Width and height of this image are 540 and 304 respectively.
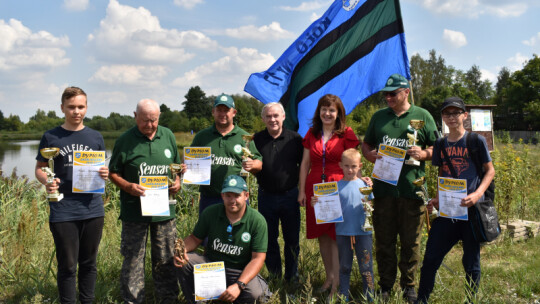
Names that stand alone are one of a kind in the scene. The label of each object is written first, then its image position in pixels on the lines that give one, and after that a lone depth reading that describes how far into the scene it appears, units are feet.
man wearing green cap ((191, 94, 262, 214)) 14.14
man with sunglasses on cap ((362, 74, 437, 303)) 13.21
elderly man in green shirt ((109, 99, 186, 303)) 12.74
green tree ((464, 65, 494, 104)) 245.04
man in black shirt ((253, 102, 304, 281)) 14.56
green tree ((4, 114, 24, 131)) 300.30
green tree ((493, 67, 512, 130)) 169.48
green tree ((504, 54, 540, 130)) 157.28
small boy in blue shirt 12.93
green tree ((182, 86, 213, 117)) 282.77
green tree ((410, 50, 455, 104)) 203.21
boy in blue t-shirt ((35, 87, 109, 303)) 11.95
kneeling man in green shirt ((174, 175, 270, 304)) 12.25
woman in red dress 13.60
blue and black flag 18.71
